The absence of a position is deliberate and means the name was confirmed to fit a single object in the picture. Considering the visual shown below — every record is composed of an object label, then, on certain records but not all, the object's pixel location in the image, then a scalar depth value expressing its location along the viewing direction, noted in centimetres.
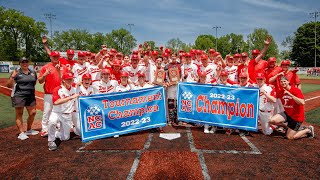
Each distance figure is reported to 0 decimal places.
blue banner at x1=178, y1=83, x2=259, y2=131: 715
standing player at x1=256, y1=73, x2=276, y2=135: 723
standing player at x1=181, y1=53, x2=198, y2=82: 854
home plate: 696
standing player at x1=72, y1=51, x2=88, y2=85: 824
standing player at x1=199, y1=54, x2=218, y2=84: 831
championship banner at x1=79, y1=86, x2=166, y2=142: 666
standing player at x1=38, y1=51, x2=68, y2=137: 698
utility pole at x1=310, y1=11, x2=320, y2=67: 5746
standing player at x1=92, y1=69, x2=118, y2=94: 732
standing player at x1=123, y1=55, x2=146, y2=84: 846
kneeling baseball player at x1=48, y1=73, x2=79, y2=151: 622
